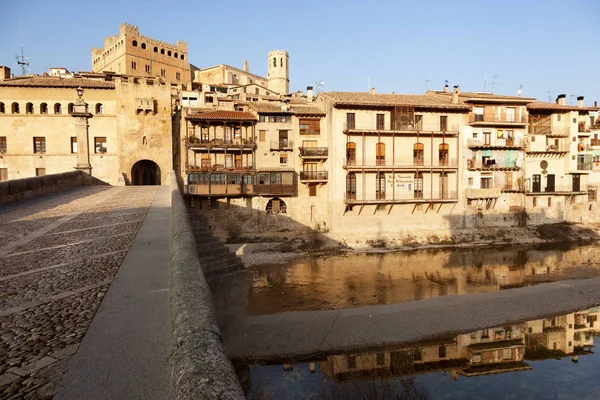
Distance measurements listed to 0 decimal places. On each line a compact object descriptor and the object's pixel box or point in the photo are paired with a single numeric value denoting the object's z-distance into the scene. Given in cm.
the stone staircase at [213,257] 1195
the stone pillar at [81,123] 2403
